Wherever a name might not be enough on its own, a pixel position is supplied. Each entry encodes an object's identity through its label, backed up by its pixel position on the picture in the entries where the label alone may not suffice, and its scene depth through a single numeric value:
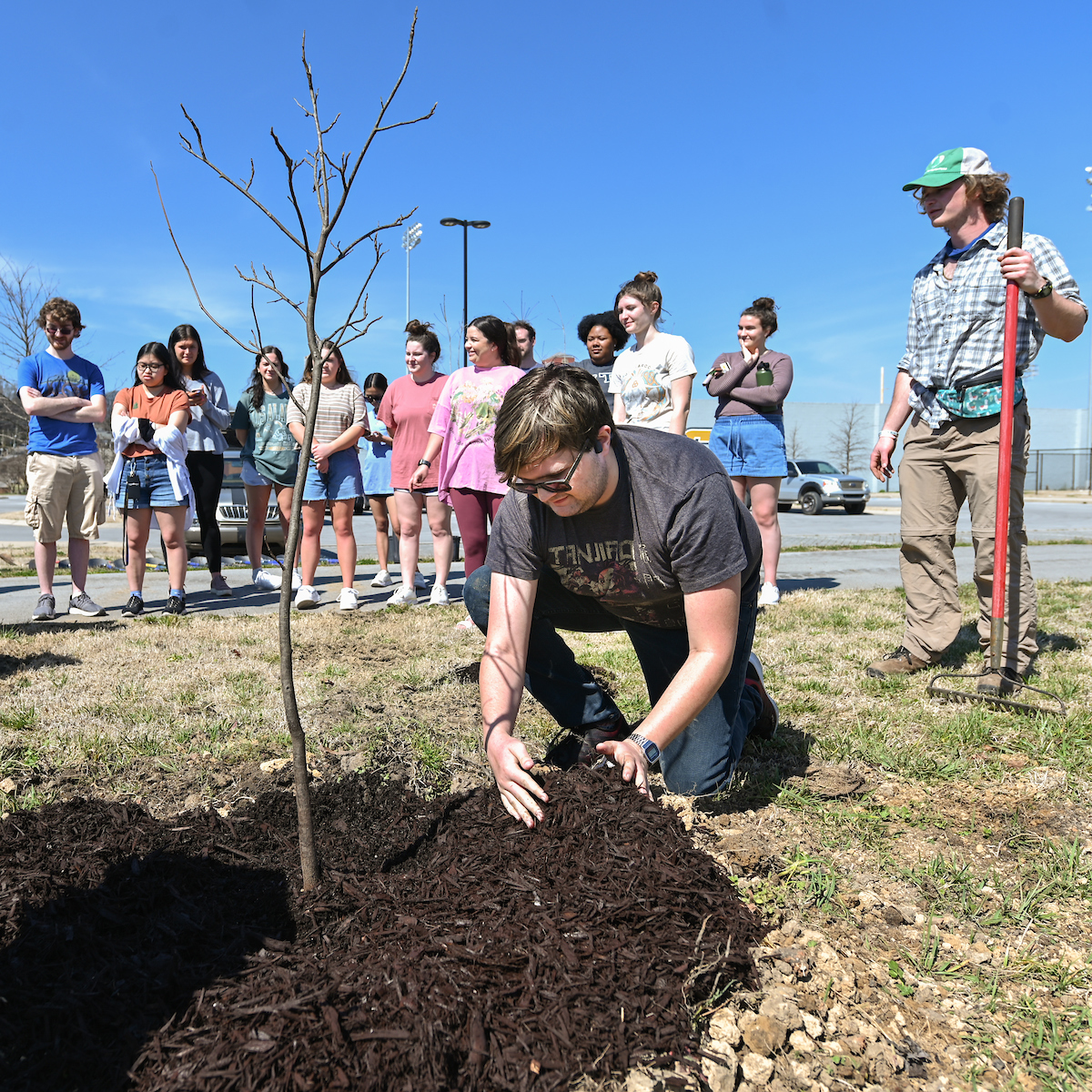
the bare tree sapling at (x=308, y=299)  1.98
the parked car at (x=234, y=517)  9.78
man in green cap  3.68
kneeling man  2.14
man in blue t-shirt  5.36
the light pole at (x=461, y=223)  21.38
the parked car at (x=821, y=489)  24.66
